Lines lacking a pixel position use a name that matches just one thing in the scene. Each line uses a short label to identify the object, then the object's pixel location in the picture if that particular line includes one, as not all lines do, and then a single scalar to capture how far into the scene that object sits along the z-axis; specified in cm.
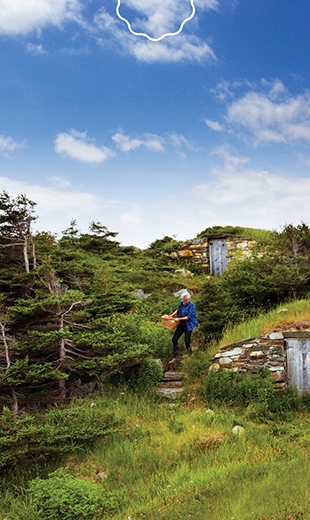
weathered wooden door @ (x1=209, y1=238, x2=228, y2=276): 2444
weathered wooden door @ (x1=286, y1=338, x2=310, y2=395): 966
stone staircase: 1052
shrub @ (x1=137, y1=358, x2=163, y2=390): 1059
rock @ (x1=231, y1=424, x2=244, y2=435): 784
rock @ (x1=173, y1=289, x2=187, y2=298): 1878
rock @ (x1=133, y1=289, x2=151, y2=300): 1820
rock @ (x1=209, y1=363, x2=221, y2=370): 1038
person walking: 1169
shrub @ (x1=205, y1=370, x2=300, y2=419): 902
